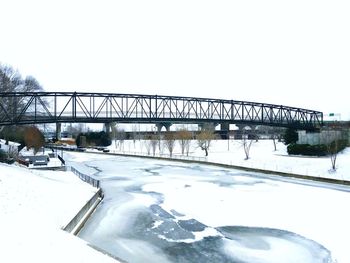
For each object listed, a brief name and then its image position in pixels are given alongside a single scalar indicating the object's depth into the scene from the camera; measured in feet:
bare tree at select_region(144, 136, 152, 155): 285.39
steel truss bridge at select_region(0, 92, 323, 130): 249.34
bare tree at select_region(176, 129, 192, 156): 267.49
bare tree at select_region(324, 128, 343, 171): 138.35
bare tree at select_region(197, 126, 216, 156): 249.65
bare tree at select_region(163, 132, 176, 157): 252.62
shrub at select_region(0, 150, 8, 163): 137.49
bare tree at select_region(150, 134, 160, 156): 268.21
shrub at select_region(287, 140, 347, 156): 157.79
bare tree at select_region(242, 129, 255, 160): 196.65
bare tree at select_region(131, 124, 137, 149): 432.64
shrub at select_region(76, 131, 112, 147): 359.72
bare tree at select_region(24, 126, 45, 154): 227.12
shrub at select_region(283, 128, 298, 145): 219.82
